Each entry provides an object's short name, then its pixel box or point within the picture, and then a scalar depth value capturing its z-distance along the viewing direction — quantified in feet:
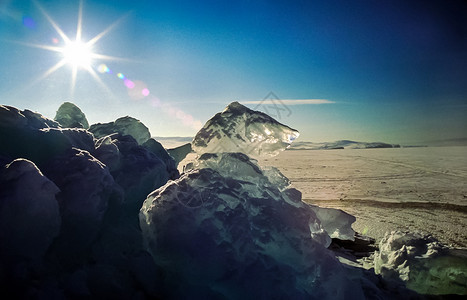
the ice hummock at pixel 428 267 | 9.09
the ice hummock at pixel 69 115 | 16.16
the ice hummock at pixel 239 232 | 6.98
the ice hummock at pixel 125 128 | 16.07
